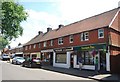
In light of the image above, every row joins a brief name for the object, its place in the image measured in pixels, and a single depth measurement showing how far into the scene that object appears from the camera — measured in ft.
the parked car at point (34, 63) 38.97
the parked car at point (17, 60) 51.44
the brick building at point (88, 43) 30.37
